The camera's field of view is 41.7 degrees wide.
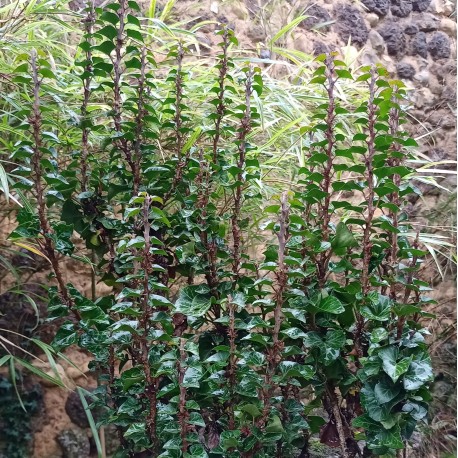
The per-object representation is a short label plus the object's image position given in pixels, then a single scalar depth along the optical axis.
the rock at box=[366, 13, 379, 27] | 2.88
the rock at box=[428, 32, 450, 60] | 2.98
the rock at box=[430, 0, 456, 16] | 3.01
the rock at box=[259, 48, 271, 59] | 2.28
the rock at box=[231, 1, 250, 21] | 2.46
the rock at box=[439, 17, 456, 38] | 3.01
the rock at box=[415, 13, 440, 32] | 2.99
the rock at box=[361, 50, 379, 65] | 2.82
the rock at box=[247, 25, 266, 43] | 2.50
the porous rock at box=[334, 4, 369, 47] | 2.79
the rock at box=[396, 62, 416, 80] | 2.92
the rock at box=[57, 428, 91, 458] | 1.83
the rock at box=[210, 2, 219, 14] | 2.43
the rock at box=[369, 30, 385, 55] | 2.88
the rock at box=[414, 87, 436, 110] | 2.89
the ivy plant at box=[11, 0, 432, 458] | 1.07
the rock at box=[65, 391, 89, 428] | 1.88
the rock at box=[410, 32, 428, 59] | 2.97
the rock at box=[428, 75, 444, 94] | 2.93
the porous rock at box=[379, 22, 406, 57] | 2.92
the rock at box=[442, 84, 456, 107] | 2.88
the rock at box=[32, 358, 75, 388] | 1.84
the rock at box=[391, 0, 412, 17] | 2.95
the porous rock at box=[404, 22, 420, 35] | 2.97
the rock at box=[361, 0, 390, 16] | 2.88
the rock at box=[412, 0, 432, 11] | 2.99
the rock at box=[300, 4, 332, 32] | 2.66
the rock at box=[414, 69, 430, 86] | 2.93
